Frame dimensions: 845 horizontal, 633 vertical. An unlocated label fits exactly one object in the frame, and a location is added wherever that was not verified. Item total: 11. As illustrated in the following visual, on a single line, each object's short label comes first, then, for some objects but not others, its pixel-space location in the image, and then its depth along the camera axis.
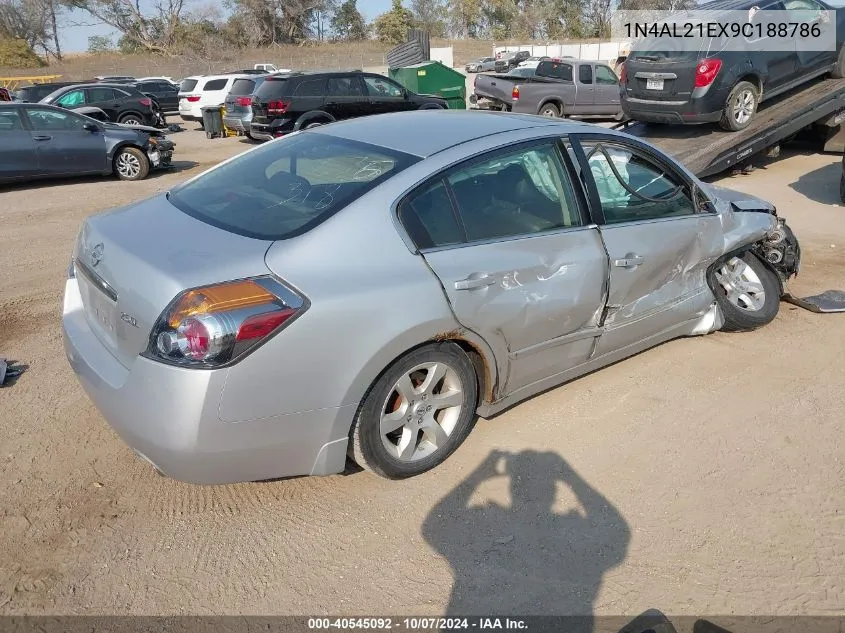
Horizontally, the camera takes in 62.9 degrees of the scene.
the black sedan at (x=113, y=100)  19.16
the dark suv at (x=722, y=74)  8.80
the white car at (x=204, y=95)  21.20
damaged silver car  2.65
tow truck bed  8.65
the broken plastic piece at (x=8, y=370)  4.23
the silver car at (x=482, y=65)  40.27
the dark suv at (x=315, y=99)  14.48
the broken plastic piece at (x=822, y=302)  5.24
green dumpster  21.55
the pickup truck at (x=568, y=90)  17.38
